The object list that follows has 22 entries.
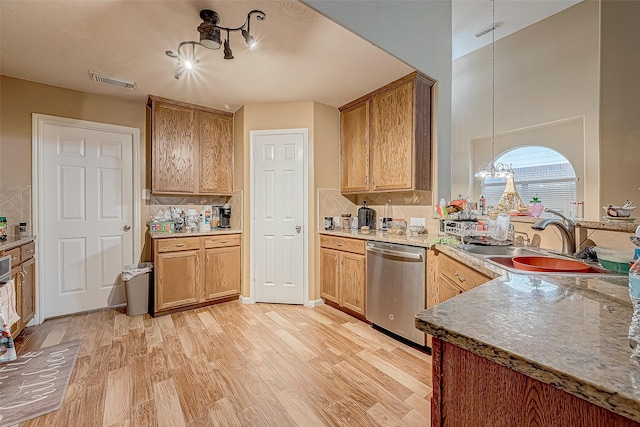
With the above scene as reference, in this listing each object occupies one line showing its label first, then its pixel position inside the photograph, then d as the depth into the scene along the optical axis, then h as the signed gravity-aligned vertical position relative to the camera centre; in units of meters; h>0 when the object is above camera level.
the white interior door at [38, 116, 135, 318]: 2.91 -0.04
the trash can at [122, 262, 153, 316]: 2.94 -0.82
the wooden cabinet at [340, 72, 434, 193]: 2.78 +0.79
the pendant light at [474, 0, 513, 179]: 4.14 +1.20
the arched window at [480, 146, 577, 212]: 3.78 +0.49
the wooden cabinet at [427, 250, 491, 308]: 1.65 -0.45
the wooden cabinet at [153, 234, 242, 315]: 2.99 -0.68
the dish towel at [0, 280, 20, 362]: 1.82 -0.76
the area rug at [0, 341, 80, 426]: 1.61 -1.13
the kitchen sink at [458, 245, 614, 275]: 1.31 -0.28
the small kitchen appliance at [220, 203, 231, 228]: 3.71 -0.07
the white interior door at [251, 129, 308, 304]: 3.35 -0.05
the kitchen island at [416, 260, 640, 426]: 0.48 -0.28
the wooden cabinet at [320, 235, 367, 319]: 2.87 -0.69
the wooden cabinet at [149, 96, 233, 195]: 3.25 +0.77
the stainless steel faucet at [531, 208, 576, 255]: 1.58 -0.11
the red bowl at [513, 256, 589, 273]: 1.35 -0.28
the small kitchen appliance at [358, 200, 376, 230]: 3.49 -0.08
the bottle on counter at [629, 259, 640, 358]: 0.58 -0.20
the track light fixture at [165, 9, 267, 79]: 1.87 +1.27
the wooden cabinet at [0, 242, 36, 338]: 2.31 -0.62
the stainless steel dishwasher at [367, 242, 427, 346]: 2.31 -0.67
